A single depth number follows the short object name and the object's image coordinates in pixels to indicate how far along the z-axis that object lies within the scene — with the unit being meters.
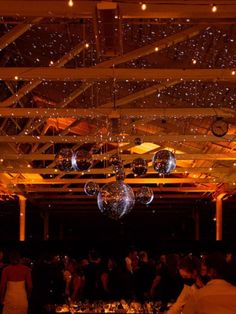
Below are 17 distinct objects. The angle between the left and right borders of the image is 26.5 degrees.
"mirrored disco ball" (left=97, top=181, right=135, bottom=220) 5.60
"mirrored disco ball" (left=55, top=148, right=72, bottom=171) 6.37
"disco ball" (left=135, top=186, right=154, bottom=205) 7.30
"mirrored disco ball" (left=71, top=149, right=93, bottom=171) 6.14
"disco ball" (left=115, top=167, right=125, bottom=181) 6.61
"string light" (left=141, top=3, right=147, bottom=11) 4.06
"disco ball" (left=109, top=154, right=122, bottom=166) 6.95
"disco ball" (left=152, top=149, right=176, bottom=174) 6.15
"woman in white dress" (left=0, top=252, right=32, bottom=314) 6.02
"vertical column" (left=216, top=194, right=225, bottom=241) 15.16
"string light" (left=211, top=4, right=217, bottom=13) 4.11
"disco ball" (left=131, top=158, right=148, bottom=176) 6.82
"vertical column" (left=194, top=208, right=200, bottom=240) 19.10
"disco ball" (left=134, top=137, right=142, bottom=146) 7.80
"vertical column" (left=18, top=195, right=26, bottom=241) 15.09
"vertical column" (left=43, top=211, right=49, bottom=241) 19.54
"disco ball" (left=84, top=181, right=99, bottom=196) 7.61
